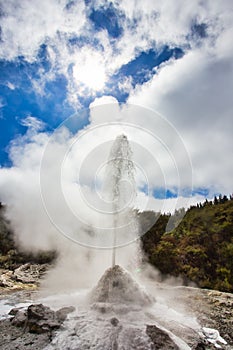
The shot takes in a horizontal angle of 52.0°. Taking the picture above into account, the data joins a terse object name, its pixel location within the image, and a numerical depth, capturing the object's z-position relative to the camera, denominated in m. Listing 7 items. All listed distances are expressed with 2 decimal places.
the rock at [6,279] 21.55
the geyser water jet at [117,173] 21.39
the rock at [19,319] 11.70
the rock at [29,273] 24.62
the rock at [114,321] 12.09
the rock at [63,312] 12.57
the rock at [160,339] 9.99
